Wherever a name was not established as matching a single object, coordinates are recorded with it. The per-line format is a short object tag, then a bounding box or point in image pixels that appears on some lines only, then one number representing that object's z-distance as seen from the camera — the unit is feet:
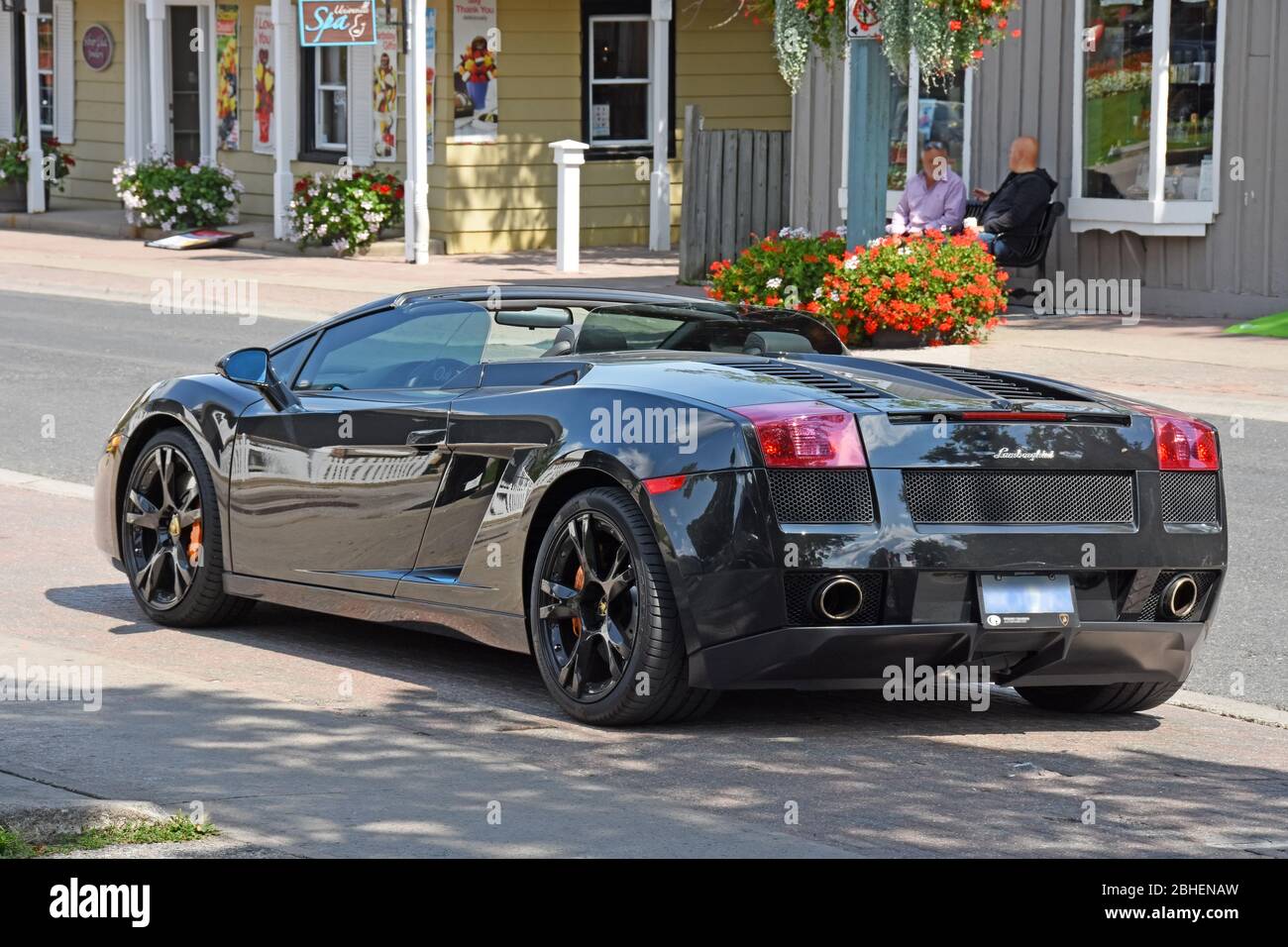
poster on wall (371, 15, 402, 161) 96.43
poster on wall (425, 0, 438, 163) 93.81
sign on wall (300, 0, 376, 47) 90.38
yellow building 94.94
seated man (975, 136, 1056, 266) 66.28
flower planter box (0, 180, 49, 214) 115.96
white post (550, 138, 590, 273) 84.53
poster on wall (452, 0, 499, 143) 93.76
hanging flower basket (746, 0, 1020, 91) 56.85
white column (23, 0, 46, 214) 111.45
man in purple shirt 64.95
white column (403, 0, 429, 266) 85.30
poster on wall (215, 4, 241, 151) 104.83
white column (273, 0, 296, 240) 96.73
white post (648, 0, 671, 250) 98.27
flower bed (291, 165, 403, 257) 91.30
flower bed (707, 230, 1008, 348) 58.49
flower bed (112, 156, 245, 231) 100.22
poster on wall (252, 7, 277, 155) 101.65
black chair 66.69
